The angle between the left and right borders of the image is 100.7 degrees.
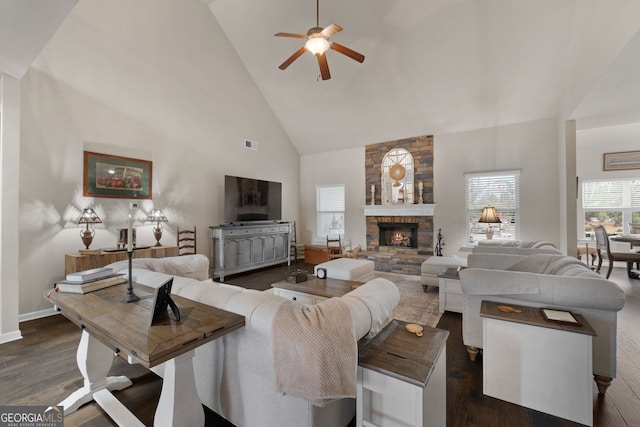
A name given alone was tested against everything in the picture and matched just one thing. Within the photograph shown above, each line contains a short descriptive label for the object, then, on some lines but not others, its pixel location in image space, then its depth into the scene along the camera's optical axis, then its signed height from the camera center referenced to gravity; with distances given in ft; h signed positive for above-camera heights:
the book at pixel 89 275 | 6.00 -1.44
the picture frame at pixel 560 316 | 5.38 -2.16
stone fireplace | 18.93 -0.39
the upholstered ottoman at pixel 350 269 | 11.94 -2.57
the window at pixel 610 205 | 17.65 +0.68
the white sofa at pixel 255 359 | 4.18 -2.58
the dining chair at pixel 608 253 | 14.60 -2.16
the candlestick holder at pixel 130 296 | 5.12 -1.61
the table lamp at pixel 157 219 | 14.17 -0.25
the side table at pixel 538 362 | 5.21 -3.11
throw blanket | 3.58 -1.98
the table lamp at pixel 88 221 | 11.44 -0.30
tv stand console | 16.66 -2.26
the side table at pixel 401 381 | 3.67 -2.43
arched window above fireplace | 19.89 +2.85
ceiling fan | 9.53 +6.47
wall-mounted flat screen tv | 17.61 +1.07
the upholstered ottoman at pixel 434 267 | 13.52 -2.74
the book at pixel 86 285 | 5.73 -1.59
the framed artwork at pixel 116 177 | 12.30 +1.88
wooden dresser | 10.79 -1.92
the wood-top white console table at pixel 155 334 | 3.53 -1.71
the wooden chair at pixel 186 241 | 15.75 -1.63
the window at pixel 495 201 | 16.78 +0.92
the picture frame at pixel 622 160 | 17.47 +3.64
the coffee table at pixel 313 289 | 8.75 -2.56
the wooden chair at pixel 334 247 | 20.84 -2.65
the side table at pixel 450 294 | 11.07 -3.33
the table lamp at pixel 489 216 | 15.26 -0.08
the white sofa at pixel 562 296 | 5.80 -1.93
